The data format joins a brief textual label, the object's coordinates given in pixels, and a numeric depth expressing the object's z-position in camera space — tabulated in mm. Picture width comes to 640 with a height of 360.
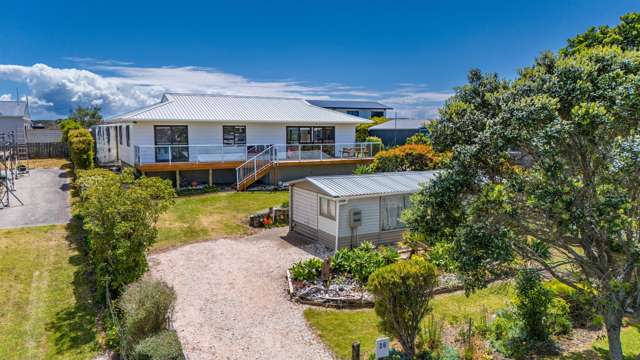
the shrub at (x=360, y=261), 12980
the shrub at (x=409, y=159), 25188
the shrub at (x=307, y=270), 12906
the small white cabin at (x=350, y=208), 15867
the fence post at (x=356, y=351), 7941
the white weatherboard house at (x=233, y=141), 24938
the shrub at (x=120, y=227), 10062
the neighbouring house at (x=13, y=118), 48031
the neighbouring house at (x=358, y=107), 69625
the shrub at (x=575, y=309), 10305
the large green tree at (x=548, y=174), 6086
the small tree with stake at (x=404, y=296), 8352
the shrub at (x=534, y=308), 9086
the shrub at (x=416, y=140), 33562
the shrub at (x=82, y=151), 24828
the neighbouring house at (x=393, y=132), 46375
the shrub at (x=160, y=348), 7766
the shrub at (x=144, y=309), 8461
